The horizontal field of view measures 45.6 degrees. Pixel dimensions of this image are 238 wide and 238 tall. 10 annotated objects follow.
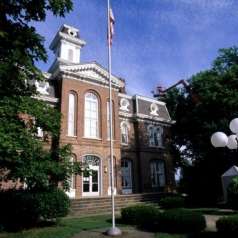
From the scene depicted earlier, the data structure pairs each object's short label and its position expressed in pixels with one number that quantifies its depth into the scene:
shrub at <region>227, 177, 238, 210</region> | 13.61
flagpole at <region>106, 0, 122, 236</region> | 10.13
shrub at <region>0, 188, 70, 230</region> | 12.12
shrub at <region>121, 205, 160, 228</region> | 11.86
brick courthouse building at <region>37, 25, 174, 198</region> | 22.52
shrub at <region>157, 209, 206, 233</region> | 10.15
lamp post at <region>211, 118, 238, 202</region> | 10.23
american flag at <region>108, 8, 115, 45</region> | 12.62
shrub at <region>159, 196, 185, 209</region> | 17.42
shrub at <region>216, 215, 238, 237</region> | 8.46
